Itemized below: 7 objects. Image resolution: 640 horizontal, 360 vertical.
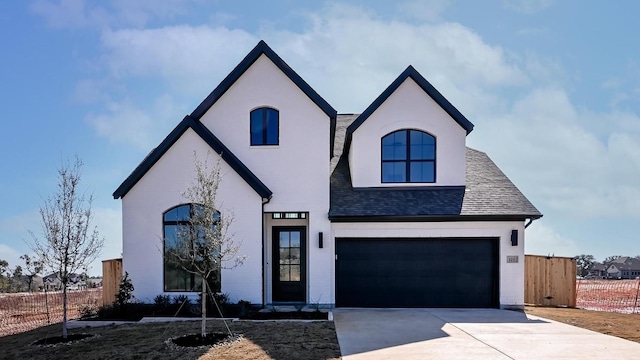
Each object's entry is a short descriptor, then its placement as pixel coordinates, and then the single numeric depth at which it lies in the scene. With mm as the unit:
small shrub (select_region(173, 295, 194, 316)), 10940
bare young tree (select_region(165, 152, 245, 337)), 8273
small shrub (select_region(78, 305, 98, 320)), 11344
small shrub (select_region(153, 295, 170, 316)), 11091
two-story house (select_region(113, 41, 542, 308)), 11805
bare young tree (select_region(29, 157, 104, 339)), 8938
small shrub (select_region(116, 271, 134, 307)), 11414
